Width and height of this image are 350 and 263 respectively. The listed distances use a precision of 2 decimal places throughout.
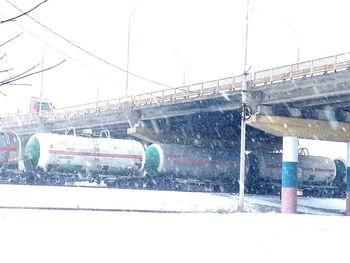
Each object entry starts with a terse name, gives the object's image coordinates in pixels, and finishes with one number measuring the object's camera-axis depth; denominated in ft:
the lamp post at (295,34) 134.27
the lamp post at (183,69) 163.36
